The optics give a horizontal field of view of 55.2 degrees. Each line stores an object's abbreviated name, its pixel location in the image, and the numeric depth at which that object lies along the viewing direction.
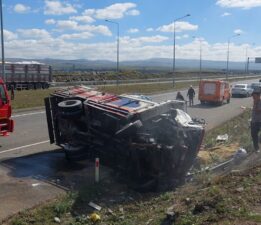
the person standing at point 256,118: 6.68
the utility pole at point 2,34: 16.54
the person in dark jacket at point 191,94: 18.59
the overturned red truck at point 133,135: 5.61
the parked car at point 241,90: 26.25
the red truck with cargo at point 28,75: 28.79
